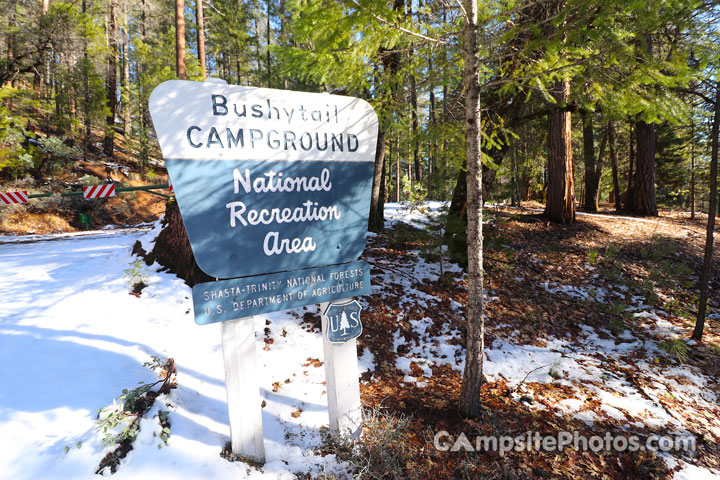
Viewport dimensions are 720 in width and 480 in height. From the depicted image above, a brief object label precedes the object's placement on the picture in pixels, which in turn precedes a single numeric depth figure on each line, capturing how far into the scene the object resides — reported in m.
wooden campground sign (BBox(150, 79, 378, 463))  2.40
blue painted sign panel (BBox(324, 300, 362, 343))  3.00
